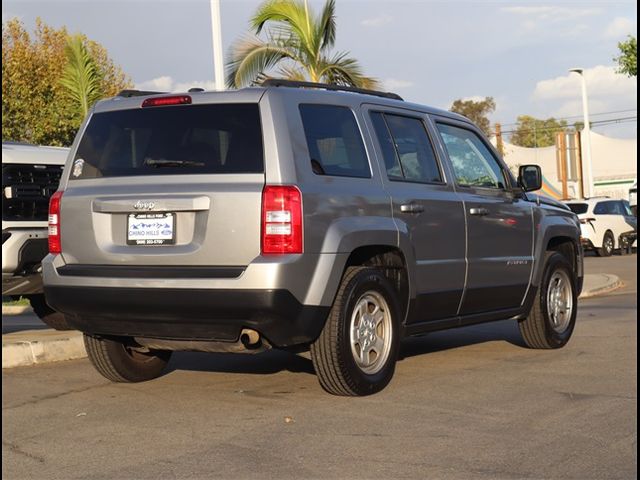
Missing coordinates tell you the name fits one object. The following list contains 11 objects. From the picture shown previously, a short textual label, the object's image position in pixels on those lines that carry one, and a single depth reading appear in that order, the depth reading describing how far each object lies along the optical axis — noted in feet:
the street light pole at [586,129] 129.49
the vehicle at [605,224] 93.66
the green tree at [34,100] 97.71
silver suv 20.67
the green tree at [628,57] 98.94
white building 241.96
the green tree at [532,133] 397.60
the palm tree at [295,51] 55.26
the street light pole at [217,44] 44.14
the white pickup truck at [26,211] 28.60
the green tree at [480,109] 257.75
